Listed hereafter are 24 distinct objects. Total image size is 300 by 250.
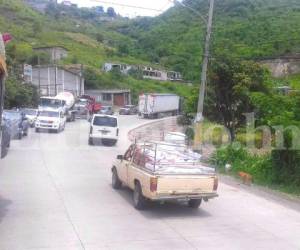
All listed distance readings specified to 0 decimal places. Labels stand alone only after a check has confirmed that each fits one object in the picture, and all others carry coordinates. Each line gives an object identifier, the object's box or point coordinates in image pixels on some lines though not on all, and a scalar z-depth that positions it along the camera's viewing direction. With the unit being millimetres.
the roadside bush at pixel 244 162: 17984
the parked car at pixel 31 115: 39406
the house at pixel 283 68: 41094
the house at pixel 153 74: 101750
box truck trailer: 69562
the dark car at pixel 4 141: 11334
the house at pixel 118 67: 102688
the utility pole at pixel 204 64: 24453
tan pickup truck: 11977
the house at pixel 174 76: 92625
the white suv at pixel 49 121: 35875
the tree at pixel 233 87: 27141
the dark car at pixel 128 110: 75875
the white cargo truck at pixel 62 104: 48656
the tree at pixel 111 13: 162500
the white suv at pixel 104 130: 30797
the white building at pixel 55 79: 81369
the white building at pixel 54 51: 98781
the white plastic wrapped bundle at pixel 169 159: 12378
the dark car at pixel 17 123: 28000
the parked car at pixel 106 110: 63884
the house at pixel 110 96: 90625
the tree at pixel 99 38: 131250
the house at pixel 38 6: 144762
